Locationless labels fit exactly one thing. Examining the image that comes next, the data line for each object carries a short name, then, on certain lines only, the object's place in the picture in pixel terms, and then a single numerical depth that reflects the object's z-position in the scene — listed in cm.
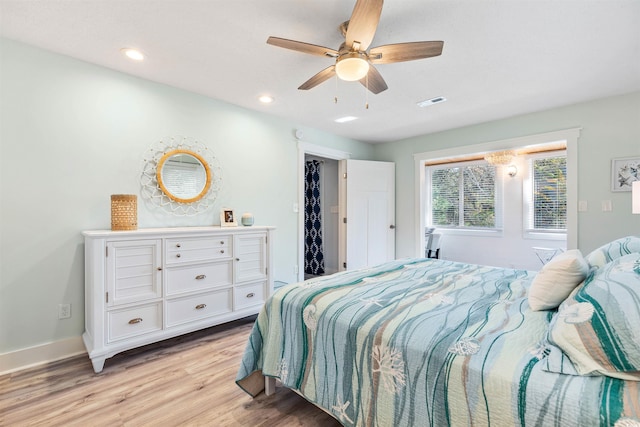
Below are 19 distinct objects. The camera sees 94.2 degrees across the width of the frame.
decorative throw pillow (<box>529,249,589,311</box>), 137
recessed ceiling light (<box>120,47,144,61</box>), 222
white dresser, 213
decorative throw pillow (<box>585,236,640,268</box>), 164
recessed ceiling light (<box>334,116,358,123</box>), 376
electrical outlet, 232
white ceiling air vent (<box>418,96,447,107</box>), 311
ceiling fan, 165
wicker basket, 238
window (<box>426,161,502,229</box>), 570
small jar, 318
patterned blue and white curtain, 553
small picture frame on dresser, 309
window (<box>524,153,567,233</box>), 493
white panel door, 454
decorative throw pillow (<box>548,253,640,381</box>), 86
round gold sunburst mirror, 276
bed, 88
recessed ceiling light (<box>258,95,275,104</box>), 308
